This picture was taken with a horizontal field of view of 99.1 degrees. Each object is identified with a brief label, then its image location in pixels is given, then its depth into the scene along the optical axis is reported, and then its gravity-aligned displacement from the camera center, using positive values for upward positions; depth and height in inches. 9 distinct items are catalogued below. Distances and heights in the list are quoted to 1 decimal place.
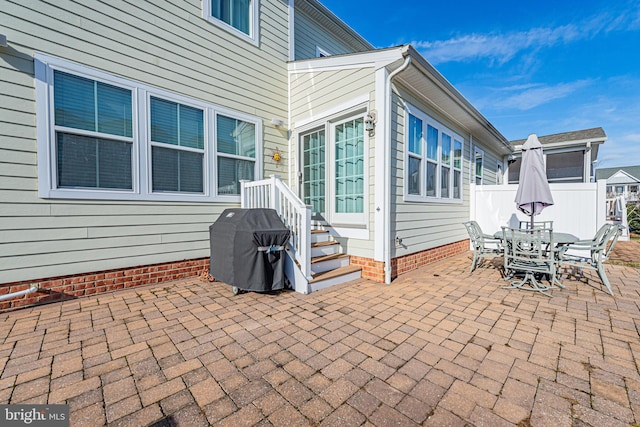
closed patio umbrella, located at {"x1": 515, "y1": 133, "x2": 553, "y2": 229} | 183.8 +18.4
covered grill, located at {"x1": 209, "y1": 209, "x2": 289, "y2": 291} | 136.6 -22.2
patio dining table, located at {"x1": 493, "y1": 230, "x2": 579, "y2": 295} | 152.6 -18.8
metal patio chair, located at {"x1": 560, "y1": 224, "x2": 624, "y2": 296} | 145.5 -22.3
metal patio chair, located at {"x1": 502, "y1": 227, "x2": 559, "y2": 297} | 146.8 -28.1
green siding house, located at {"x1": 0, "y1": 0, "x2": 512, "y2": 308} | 126.5 +43.8
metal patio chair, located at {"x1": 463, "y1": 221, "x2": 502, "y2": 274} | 186.4 -25.7
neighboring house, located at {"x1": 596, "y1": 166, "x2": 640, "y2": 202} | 1045.8 +110.8
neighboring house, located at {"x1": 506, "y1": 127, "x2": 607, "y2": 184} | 414.3 +91.9
